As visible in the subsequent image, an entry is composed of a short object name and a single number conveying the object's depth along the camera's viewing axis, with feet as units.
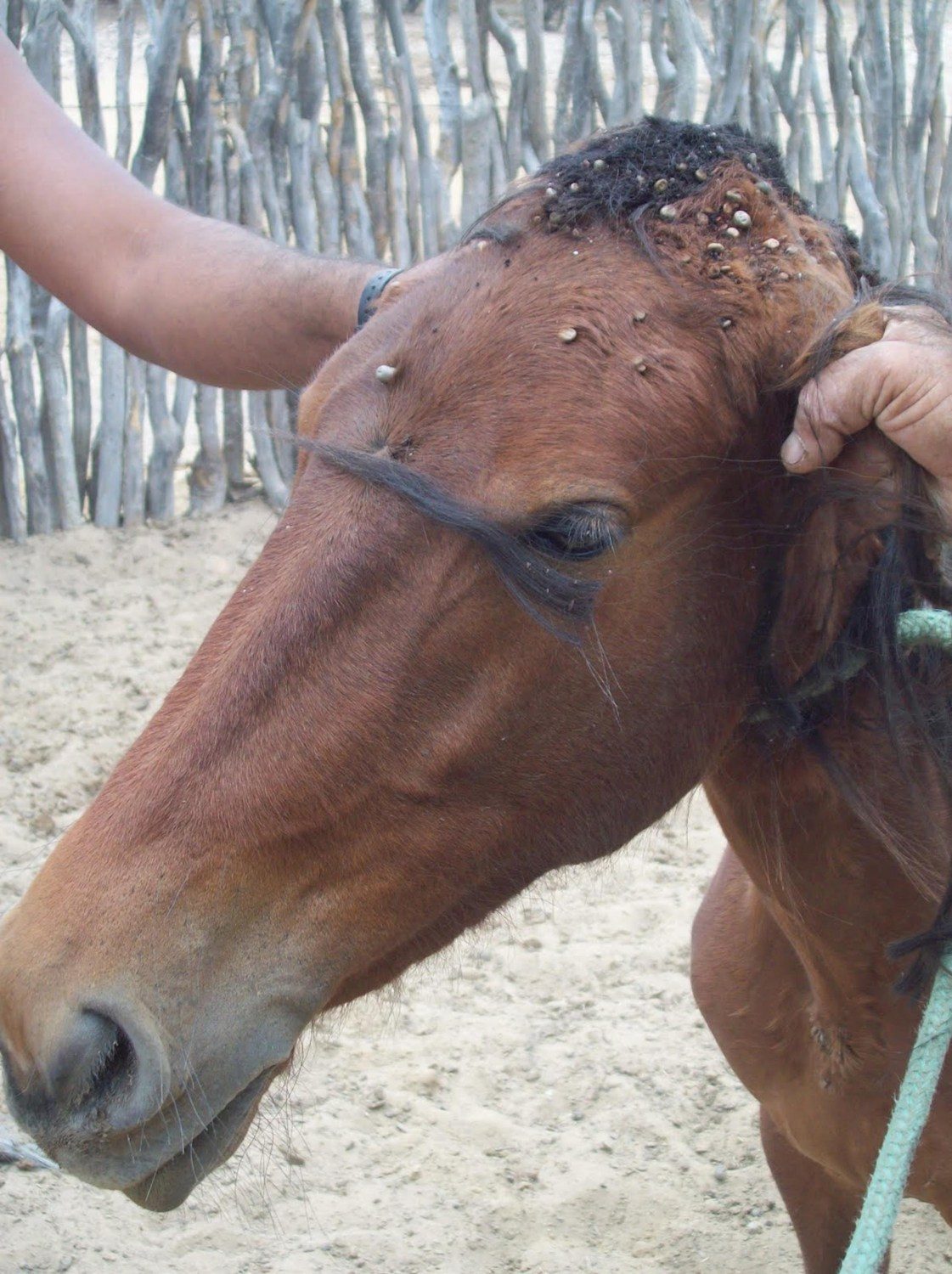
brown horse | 4.24
